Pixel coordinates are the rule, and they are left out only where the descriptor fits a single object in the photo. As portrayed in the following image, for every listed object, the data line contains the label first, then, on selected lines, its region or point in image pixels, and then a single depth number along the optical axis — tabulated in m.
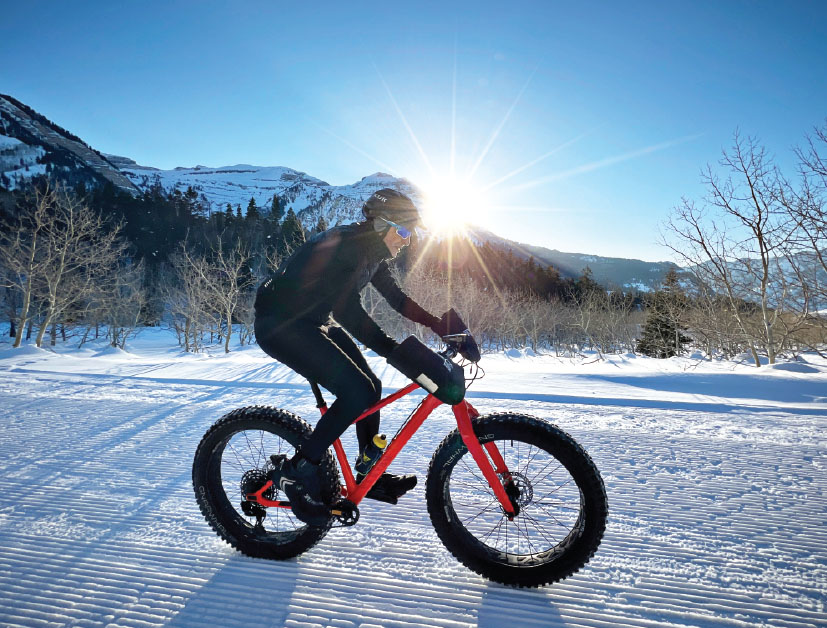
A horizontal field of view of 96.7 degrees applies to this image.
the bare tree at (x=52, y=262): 15.27
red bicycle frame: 1.79
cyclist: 1.85
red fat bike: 1.68
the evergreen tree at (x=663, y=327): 18.03
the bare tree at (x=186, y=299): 25.11
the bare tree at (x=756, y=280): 10.22
